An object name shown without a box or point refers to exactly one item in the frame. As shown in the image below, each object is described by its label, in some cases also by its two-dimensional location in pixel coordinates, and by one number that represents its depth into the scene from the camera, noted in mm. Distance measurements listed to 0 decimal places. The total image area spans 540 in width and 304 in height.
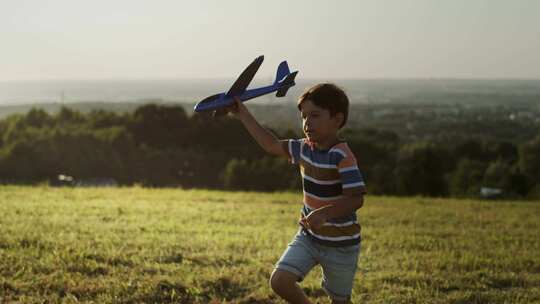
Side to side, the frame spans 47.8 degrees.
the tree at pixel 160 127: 59062
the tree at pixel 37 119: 66894
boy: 3402
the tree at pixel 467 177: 45738
